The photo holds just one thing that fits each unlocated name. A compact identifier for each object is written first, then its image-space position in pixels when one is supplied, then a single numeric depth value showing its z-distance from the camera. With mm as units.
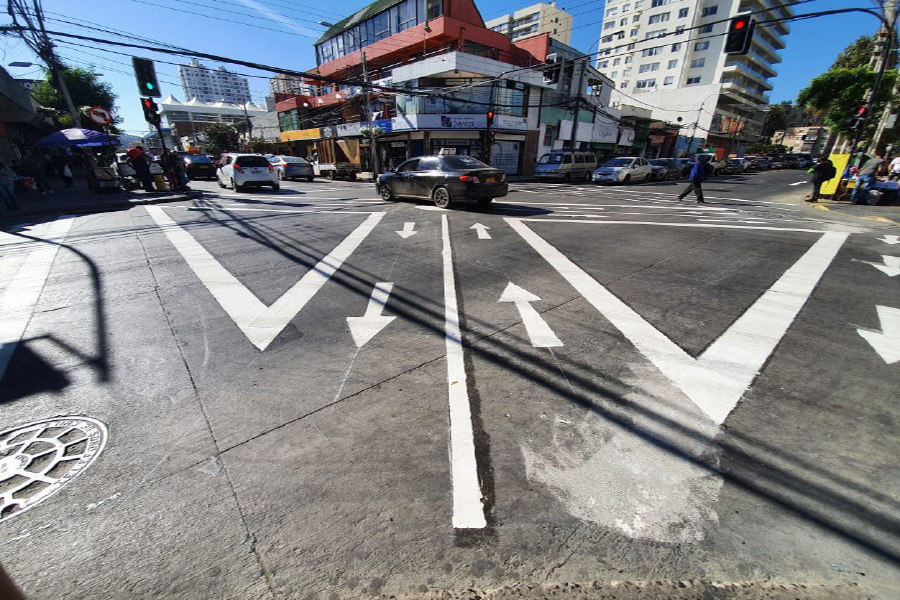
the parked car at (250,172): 16281
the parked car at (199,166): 23328
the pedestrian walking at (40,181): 14866
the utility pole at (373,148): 27156
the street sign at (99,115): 12938
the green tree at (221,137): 54562
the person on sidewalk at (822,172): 13773
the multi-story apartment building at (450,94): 26203
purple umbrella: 13492
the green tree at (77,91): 36094
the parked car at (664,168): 26000
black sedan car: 10789
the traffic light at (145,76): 11479
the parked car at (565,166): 23062
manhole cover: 2043
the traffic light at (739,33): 11375
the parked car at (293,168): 22686
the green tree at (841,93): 23484
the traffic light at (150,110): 12378
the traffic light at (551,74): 17969
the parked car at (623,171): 22438
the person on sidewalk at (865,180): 12672
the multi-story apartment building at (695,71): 52531
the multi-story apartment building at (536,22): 66188
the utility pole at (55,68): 16141
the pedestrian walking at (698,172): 13578
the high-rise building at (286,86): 42844
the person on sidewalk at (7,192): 10750
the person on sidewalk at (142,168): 14845
